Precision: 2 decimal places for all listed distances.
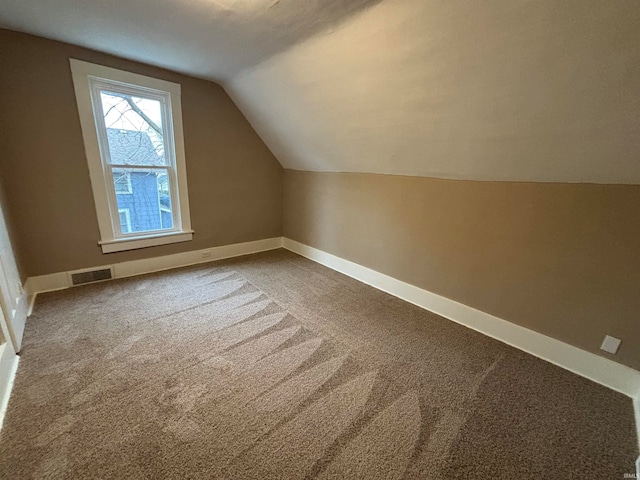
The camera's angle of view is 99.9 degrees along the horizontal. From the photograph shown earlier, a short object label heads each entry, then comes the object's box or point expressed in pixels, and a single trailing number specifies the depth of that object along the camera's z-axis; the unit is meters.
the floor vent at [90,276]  2.67
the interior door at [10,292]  1.68
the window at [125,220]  2.86
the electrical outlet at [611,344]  1.69
